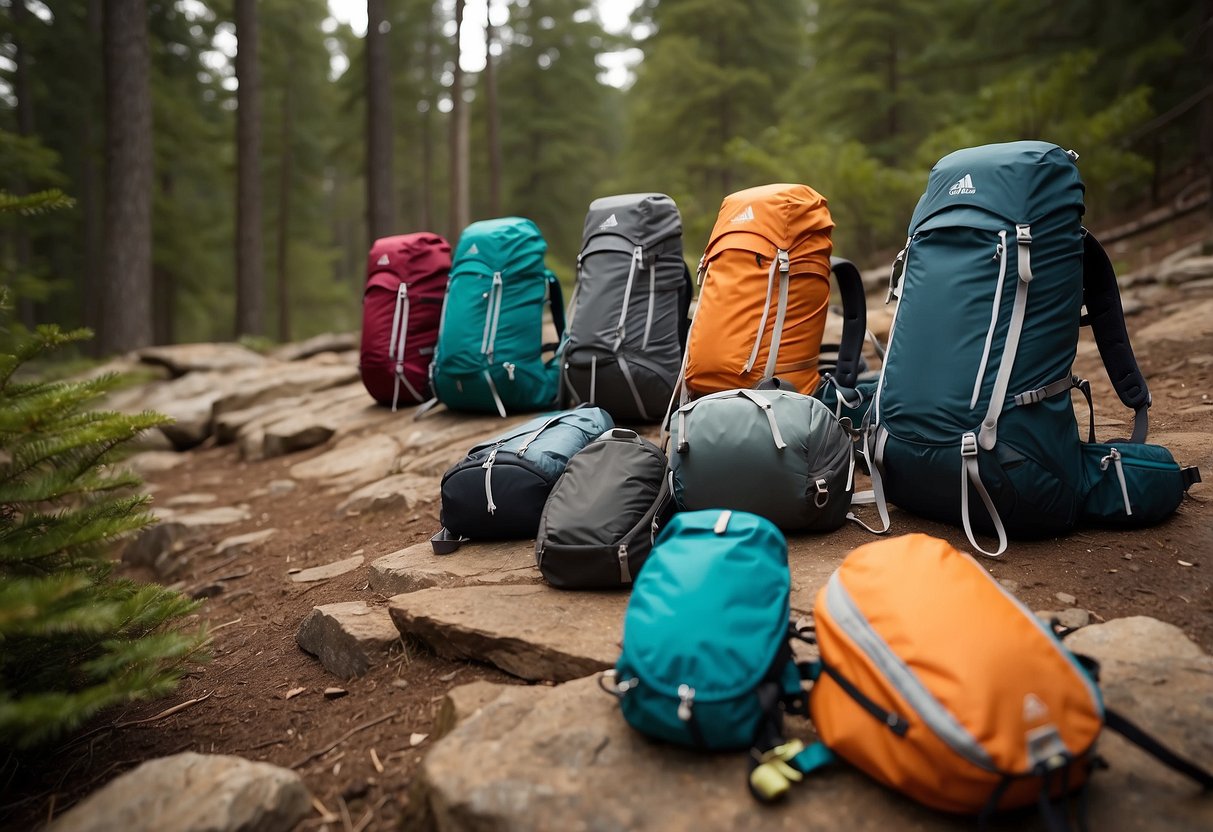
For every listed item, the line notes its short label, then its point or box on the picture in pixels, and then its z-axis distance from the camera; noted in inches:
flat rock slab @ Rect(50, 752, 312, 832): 70.7
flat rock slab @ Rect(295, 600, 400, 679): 110.1
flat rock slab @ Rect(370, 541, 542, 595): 122.0
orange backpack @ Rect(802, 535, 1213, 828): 61.8
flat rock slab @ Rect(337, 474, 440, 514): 182.4
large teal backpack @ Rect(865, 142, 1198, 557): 109.2
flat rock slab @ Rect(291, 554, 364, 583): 154.2
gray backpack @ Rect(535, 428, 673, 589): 108.2
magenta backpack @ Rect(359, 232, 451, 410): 242.2
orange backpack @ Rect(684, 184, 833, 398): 152.3
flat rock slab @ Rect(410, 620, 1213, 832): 65.7
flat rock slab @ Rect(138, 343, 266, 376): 381.1
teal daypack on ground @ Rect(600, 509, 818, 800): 71.2
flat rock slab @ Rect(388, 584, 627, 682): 95.0
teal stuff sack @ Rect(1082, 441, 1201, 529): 112.5
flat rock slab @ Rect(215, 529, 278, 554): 193.2
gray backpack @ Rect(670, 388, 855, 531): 115.4
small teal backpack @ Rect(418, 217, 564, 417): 213.8
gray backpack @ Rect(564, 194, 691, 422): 183.9
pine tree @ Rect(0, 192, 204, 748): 83.4
